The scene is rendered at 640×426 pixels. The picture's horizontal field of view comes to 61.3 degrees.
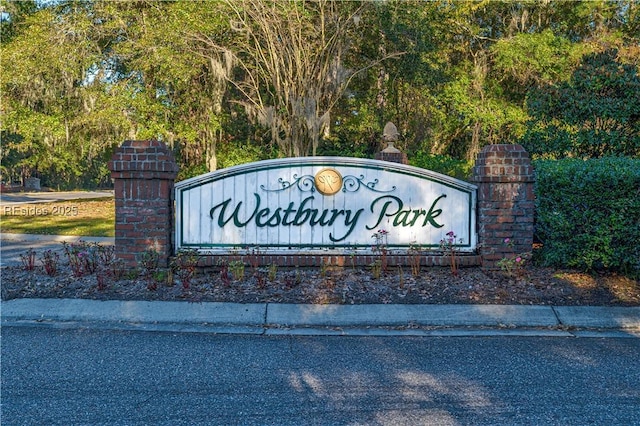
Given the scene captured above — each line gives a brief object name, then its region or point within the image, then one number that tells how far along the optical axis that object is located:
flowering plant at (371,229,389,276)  7.39
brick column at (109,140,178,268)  7.19
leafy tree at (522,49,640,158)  9.71
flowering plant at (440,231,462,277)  7.47
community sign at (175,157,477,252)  7.57
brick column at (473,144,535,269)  7.36
